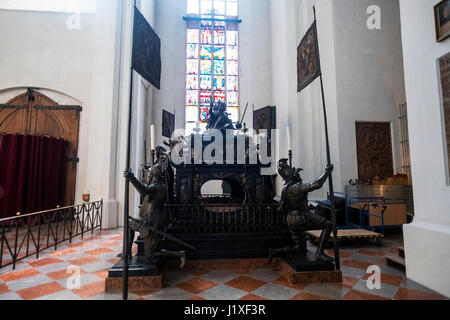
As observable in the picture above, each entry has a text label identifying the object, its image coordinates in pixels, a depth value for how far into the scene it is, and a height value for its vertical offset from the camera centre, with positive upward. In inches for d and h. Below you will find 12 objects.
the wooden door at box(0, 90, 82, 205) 299.9 +82.6
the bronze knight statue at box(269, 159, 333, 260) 111.3 -16.3
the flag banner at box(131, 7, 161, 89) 102.9 +65.1
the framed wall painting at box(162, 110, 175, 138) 237.2 +61.5
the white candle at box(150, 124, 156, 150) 112.0 +22.3
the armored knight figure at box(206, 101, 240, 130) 175.2 +49.7
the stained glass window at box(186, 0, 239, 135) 406.3 +230.1
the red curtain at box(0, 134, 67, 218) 253.6 +9.0
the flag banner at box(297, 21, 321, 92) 113.3 +65.6
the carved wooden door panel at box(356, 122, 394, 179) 280.1 +37.4
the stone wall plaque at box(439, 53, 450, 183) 99.3 +37.9
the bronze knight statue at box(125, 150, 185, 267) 105.7 -17.2
